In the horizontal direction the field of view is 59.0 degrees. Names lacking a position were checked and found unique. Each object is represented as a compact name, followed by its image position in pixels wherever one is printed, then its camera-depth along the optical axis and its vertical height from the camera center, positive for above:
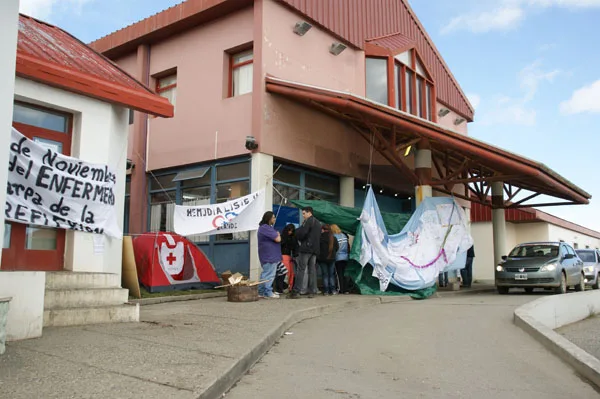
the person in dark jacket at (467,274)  17.84 -0.66
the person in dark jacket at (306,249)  11.45 +0.11
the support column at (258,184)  12.72 +1.68
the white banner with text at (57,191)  6.96 +0.88
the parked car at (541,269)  14.77 -0.39
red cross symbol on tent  11.54 -0.12
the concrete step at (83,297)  6.86 -0.59
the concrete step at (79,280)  7.19 -0.38
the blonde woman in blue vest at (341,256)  12.67 -0.04
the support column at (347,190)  16.20 +1.96
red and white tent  11.16 -0.20
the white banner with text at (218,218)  11.77 +0.80
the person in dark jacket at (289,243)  11.84 +0.25
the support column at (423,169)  15.43 +2.48
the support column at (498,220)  20.16 +1.36
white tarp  12.80 +0.26
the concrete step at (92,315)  6.60 -0.80
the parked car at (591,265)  18.83 -0.35
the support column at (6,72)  5.21 +1.80
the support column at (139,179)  15.29 +2.17
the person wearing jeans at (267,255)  11.07 -0.02
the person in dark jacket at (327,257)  12.06 -0.07
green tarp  12.80 +0.22
